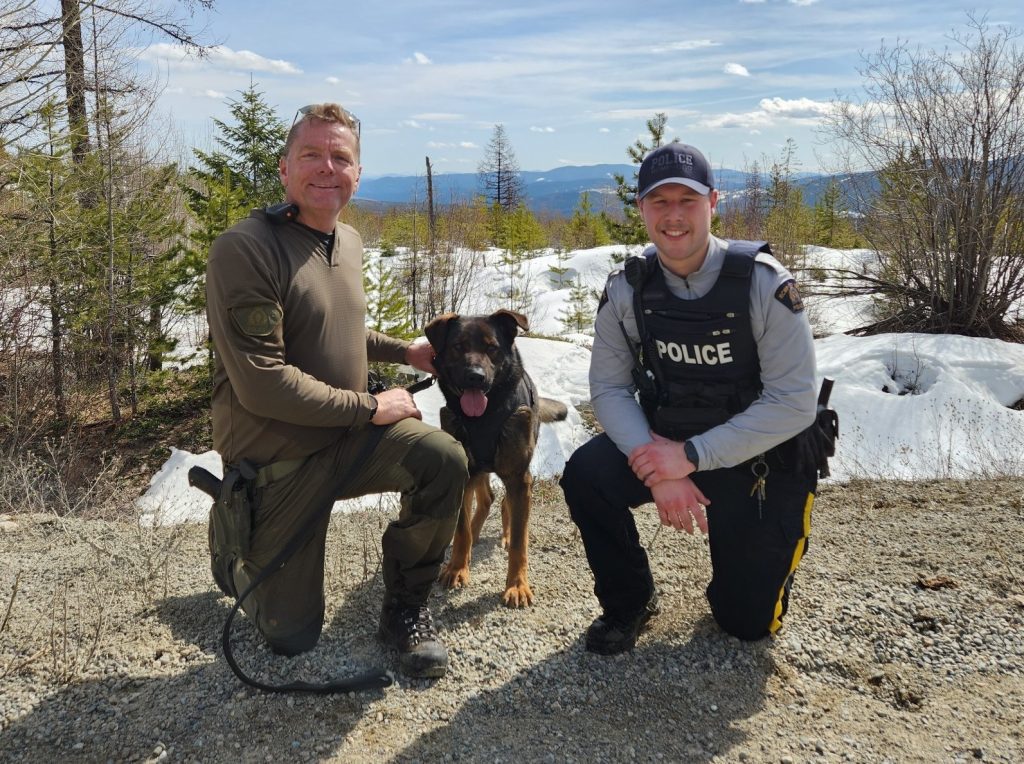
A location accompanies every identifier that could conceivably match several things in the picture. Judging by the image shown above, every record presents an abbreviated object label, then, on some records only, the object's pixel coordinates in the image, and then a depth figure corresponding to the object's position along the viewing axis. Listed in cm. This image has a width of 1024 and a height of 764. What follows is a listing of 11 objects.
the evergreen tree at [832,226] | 2620
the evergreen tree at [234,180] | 868
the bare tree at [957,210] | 1003
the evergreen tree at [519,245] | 1845
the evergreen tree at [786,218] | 1866
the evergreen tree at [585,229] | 3064
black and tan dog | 341
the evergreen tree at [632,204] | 1409
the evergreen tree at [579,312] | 1627
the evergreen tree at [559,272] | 2012
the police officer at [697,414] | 260
